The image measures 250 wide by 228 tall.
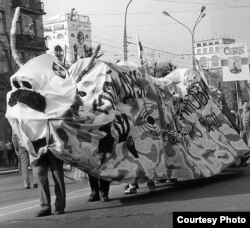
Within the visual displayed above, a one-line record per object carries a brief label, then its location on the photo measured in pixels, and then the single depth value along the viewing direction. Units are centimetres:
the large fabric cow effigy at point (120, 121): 832
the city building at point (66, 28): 11989
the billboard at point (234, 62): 2752
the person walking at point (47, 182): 852
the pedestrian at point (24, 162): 1408
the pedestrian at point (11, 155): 3131
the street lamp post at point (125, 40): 3247
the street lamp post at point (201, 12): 4096
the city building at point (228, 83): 5742
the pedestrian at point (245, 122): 1895
